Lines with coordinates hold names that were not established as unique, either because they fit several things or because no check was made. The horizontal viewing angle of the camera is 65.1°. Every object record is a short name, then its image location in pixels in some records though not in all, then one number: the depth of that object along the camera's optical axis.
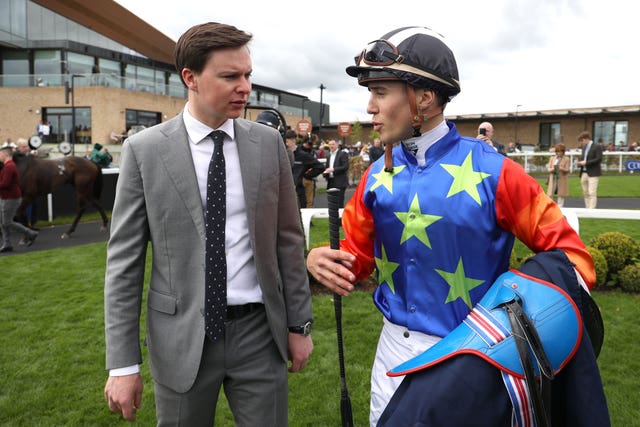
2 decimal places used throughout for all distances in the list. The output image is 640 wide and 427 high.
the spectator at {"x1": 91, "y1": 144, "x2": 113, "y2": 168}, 16.62
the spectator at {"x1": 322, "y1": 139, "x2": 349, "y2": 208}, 11.16
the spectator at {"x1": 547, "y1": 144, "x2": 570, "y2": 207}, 11.73
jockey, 1.68
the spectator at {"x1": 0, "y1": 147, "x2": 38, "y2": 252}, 9.11
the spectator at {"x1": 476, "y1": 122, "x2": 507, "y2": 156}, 8.41
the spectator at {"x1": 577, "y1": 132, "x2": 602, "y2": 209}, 11.62
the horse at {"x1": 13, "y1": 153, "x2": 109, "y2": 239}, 10.34
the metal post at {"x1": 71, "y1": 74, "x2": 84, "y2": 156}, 28.36
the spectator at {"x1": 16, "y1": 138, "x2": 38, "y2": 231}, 10.52
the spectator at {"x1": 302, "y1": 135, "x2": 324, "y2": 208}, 12.41
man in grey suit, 1.87
